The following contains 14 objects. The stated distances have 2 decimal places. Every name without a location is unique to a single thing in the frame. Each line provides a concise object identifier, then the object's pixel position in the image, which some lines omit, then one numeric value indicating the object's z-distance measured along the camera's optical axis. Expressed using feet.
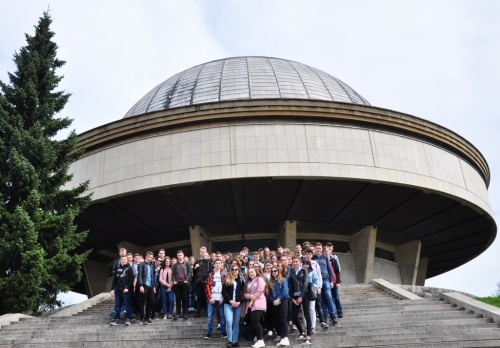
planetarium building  57.06
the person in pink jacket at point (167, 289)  30.83
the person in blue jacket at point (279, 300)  23.58
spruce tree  34.47
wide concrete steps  23.65
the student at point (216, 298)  25.27
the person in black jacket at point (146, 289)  29.27
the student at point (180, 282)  30.81
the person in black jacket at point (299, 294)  24.21
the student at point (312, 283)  24.86
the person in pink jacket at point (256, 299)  23.13
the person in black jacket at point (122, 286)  29.49
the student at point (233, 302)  23.66
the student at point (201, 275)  30.07
